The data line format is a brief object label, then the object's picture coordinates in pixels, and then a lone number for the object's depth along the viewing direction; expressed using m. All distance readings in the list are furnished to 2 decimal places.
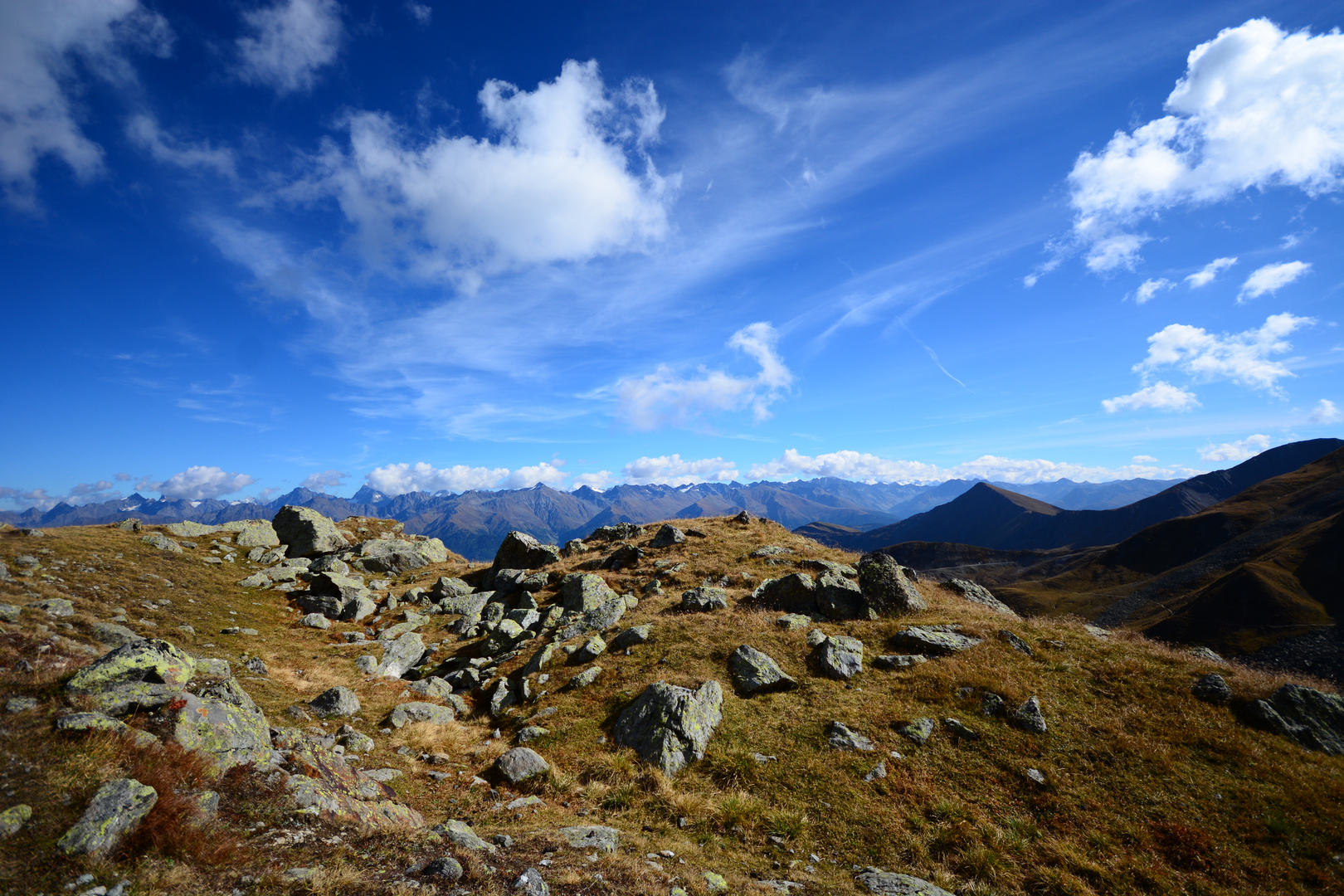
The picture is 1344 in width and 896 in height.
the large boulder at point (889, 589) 25.62
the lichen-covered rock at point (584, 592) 30.03
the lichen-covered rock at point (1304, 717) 14.68
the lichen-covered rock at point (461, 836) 9.74
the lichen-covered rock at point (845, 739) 15.79
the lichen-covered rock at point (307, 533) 47.53
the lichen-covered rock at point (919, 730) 16.02
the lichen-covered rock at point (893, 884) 10.62
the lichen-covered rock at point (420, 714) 19.05
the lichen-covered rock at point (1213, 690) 16.25
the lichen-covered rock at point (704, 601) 27.50
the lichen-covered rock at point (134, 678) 10.32
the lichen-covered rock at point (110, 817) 7.07
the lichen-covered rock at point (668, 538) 42.53
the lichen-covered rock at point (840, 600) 25.66
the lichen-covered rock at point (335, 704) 18.83
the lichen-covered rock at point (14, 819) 6.89
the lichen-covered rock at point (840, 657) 20.23
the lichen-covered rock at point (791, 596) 27.12
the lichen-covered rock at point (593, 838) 10.86
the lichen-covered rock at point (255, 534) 46.06
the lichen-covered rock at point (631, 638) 24.02
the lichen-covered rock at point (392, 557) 45.75
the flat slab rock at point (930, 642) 21.16
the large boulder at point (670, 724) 15.86
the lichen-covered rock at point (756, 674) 19.28
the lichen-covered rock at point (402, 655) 25.67
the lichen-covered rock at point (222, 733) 10.12
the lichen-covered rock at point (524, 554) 43.16
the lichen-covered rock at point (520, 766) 15.03
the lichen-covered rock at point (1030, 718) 15.98
